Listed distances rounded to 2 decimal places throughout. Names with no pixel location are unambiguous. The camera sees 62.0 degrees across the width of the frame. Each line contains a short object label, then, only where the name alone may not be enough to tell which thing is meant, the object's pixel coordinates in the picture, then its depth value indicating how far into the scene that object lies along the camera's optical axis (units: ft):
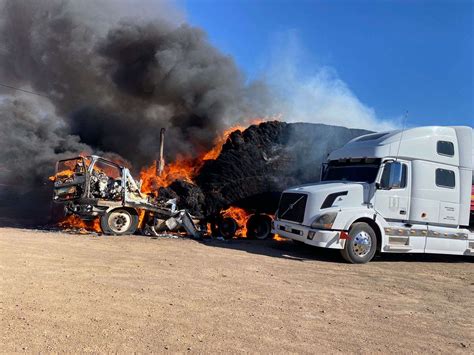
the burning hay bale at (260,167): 47.75
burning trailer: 40.04
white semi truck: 29.60
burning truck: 39.22
